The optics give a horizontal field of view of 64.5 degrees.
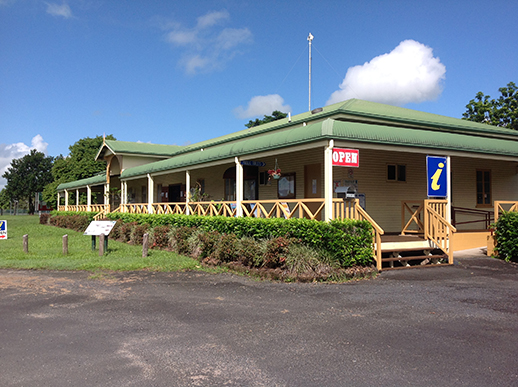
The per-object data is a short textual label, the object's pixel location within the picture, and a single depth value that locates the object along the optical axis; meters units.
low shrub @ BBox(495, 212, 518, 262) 11.81
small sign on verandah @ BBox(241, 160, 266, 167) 13.67
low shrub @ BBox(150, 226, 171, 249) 15.27
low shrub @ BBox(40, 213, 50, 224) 34.02
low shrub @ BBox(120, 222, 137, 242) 18.70
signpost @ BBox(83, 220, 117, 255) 13.76
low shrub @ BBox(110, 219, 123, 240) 19.56
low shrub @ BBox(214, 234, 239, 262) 11.17
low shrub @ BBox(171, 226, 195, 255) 13.64
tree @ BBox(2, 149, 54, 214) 78.50
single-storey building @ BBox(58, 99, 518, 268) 10.51
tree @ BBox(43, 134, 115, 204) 43.16
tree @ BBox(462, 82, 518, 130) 33.78
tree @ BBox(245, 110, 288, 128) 44.44
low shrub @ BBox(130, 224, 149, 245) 17.06
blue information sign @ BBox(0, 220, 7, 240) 14.20
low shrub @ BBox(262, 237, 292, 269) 9.66
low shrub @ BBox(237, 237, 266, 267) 10.20
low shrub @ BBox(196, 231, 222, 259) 12.16
